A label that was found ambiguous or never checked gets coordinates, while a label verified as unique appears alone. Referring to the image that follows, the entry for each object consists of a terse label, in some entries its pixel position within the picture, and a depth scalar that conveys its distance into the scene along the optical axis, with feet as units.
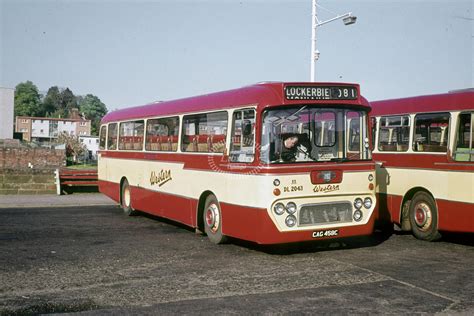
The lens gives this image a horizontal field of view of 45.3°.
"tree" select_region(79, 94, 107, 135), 609.13
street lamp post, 74.34
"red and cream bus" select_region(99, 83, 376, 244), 30.42
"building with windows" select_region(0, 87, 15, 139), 313.12
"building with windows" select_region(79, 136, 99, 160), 403.95
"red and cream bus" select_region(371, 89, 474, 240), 33.81
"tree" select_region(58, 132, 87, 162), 347.97
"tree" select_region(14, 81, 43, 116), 542.16
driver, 30.78
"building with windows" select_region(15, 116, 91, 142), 467.93
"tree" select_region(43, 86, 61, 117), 602.32
